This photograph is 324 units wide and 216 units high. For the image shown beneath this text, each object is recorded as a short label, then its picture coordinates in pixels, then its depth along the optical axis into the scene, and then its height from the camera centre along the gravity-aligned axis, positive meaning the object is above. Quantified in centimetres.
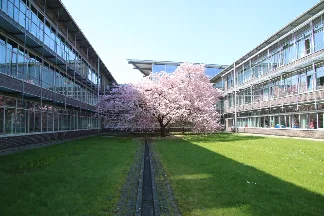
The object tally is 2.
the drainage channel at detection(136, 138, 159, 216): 607 -175
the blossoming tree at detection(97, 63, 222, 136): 3100 +180
